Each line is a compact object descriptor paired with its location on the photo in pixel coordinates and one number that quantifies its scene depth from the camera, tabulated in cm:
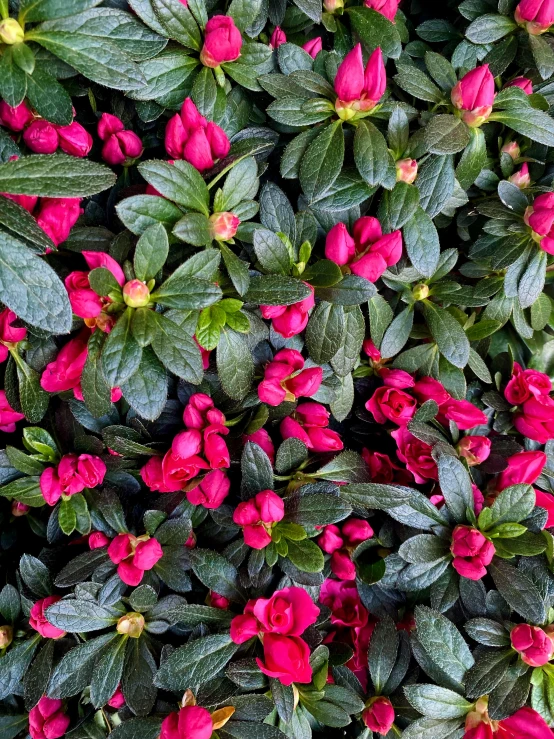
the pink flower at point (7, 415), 38
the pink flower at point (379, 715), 37
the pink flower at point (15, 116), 34
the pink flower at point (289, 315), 35
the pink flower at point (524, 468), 39
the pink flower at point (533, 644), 36
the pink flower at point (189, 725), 33
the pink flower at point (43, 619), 37
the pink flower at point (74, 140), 35
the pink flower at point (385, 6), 39
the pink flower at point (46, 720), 37
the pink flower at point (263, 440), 38
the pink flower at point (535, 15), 39
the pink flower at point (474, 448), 41
